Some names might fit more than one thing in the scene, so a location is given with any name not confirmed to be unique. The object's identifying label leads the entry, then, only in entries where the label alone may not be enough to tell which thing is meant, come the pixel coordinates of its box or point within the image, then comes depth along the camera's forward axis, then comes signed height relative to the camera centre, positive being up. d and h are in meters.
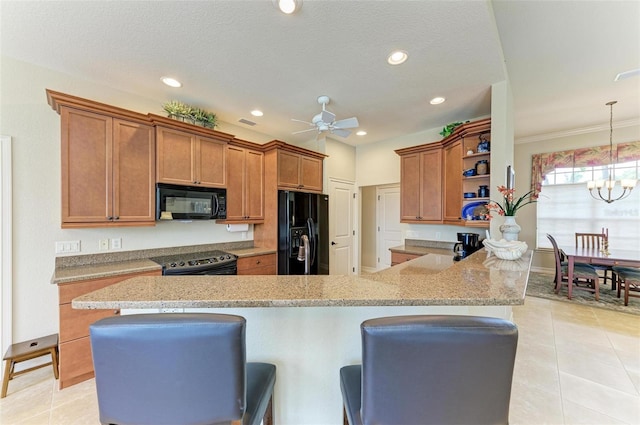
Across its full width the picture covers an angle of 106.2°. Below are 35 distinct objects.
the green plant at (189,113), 2.86 +1.22
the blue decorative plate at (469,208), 3.19 +0.05
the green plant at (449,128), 3.46 +1.23
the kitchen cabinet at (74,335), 1.99 -1.04
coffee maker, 3.17 -0.44
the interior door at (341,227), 4.62 -0.29
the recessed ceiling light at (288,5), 1.59 +1.39
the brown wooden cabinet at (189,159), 2.74 +0.66
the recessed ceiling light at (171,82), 2.54 +1.40
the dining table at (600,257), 3.46 -0.68
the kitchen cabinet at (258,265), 3.22 -0.74
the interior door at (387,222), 5.35 -0.24
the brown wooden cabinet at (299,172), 3.71 +0.67
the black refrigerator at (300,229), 3.57 -0.27
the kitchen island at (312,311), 1.10 -0.54
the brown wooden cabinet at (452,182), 3.33 +0.42
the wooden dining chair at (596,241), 4.21 -0.56
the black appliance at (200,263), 2.55 -0.58
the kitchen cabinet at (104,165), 2.20 +0.48
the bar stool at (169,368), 0.74 -0.49
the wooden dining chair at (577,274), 3.80 -1.02
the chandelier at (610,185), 4.01 +0.46
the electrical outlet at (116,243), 2.66 -0.34
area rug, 3.50 -1.38
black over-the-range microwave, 2.75 +0.12
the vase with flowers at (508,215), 2.13 -0.03
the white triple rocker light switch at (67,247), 2.37 -0.34
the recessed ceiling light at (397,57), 2.13 +1.41
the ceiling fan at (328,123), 2.72 +1.05
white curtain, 4.43 -0.09
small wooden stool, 1.90 -1.16
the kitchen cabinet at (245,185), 3.41 +0.41
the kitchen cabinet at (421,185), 3.62 +0.42
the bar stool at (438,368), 0.72 -0.48
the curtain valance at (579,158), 4.42 +1.08
